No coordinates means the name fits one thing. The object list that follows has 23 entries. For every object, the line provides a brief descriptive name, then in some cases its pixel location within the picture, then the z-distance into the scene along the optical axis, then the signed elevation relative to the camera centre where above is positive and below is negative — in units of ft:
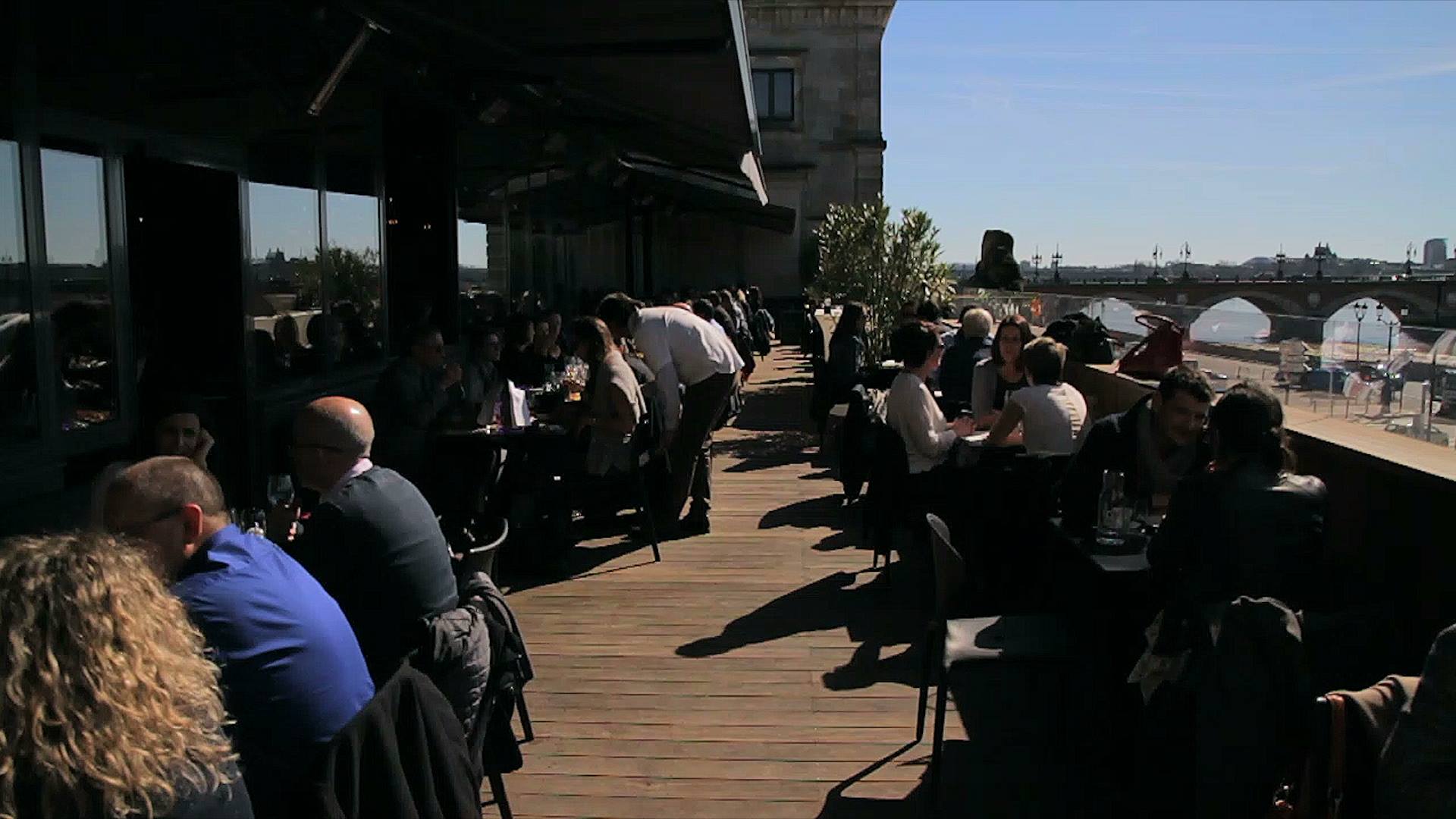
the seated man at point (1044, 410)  18.33 -1.94
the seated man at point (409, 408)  20.53 -2.20
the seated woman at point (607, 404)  21.79 -2.24
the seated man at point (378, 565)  10.02 -2.35
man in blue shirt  7.30 -2.09
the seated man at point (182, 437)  13.82 -1.83
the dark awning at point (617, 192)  44.16 +3.73
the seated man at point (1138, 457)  14.34 -2.11
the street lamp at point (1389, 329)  28.96 -1.10
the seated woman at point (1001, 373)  22.74 -1.75
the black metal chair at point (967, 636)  12.05 -3.64
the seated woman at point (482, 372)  21.95 -1.82
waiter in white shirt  25.16 -1.98
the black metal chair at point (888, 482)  20.26 -3.33
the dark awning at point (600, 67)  18.78 +3.91
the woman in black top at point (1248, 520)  10.49 -2.03
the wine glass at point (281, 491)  12.82 -2.25
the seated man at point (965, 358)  28.86 -1.83
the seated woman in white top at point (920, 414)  19.90 -2.19
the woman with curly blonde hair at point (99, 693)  4.92 -1.71
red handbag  21.34 -1.28
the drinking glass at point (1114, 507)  13.67 -2.50
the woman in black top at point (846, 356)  32.40 -2.02
